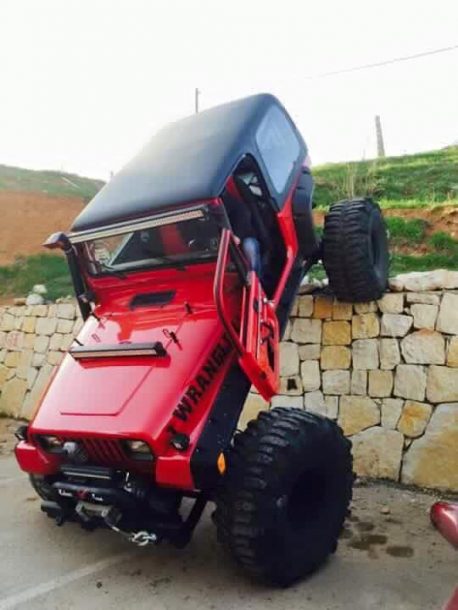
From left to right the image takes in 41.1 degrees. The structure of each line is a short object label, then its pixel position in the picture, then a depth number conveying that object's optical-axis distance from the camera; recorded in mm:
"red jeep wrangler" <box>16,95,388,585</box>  3613
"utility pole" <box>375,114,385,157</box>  24259
